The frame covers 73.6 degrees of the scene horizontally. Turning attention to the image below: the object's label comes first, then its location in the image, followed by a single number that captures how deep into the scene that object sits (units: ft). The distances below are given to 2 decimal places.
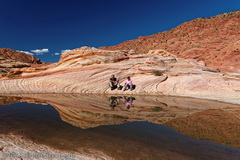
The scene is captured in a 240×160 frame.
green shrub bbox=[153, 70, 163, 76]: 59.22
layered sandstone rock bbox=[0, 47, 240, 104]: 49.67
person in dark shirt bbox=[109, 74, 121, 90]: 53.42
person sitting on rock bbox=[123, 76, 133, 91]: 53.09
